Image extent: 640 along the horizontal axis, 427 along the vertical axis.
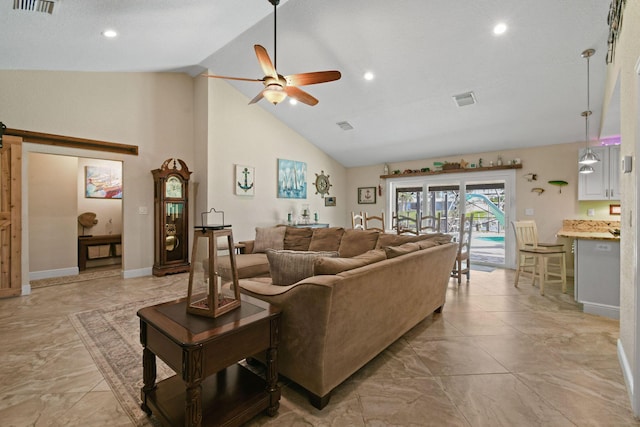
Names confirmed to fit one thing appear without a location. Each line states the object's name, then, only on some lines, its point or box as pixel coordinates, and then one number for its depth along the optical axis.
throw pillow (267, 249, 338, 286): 1.99
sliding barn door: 3.70
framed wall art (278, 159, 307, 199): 6.42
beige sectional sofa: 1.64
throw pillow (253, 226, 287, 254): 4.30
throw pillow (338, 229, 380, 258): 3.58
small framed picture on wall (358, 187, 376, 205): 7.75
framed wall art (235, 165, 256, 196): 5.61
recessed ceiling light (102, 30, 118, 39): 3.24
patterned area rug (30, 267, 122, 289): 4.45
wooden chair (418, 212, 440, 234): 5.06
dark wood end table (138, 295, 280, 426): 1.31
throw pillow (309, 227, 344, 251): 3.93
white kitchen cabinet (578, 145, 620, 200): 4.46
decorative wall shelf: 5.67
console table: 5.43
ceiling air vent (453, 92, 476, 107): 4.42
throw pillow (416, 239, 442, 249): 2.82
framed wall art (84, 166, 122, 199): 5.71
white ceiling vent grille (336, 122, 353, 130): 5.99
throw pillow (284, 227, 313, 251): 4.23
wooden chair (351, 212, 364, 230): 6.05
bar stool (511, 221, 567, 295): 4.10
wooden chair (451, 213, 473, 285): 4.50
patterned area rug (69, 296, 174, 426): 1.83
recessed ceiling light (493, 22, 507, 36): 3.16
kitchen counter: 3.13
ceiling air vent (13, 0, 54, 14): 2.46
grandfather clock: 4.97
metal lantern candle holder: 1.52
